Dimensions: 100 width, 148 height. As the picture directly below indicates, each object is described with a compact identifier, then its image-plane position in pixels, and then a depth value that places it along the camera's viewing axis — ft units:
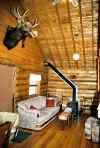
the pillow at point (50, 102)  22.06
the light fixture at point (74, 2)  12.06
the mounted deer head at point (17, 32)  13.96
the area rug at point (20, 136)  12.73
